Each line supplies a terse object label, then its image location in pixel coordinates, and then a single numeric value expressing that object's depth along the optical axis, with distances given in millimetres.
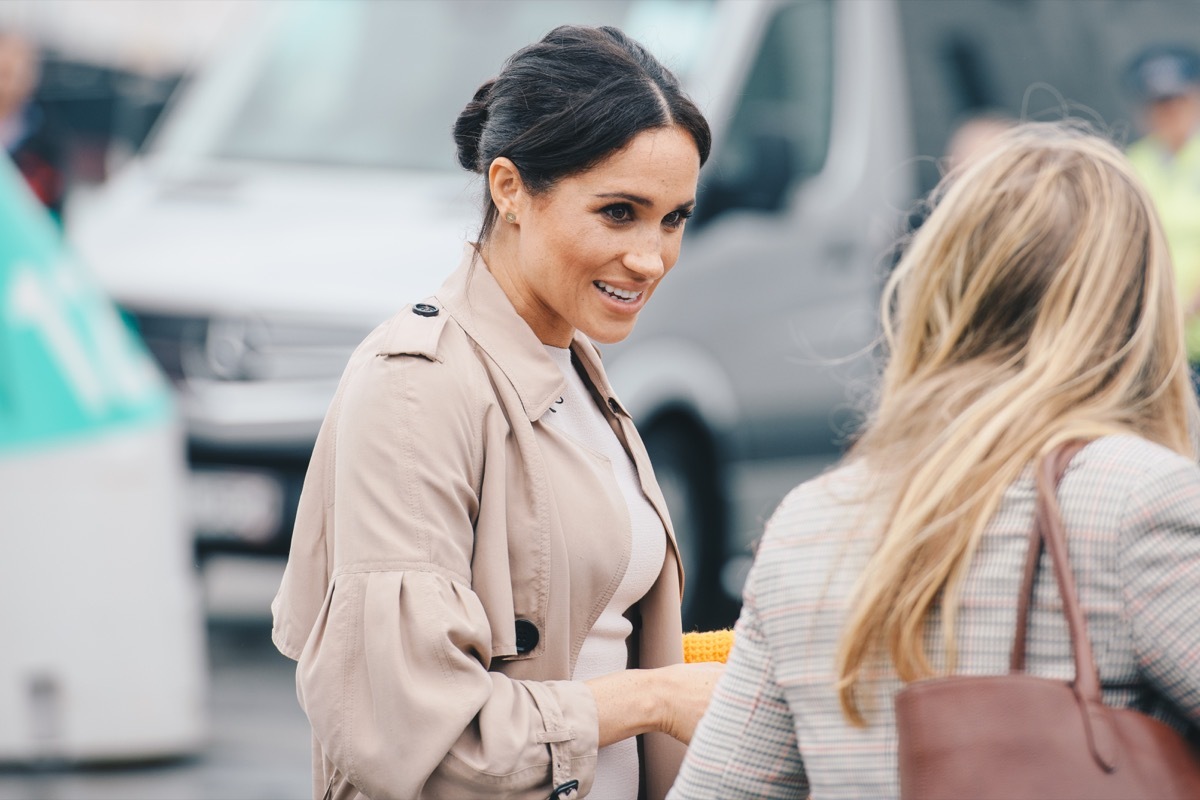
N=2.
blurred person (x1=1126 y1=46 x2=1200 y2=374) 12759
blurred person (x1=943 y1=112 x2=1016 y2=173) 14576
